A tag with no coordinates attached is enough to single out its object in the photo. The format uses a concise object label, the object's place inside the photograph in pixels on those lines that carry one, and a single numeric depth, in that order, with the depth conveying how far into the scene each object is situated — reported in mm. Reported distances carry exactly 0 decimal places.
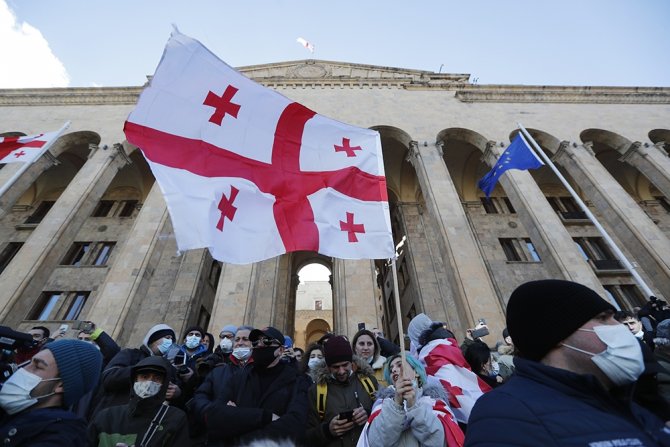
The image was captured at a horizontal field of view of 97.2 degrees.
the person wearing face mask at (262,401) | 2553
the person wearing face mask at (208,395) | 2943
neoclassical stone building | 9336
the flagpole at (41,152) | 8102
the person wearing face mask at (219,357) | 4145
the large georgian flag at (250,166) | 3350
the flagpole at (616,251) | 6773
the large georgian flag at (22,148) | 8227
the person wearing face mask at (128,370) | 3107
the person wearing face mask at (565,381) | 1099
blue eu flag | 9211
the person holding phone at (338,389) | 2691
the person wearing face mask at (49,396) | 1691
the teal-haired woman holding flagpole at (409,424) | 1943
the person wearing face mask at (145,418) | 2400
